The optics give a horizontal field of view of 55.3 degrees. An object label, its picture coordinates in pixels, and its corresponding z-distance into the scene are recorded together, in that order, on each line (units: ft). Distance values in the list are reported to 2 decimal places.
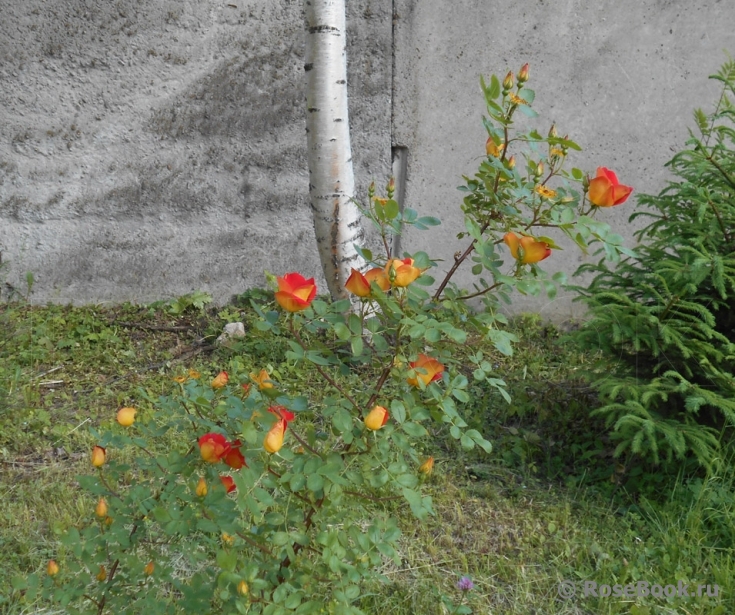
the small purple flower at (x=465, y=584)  6.68
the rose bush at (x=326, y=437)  4.50
